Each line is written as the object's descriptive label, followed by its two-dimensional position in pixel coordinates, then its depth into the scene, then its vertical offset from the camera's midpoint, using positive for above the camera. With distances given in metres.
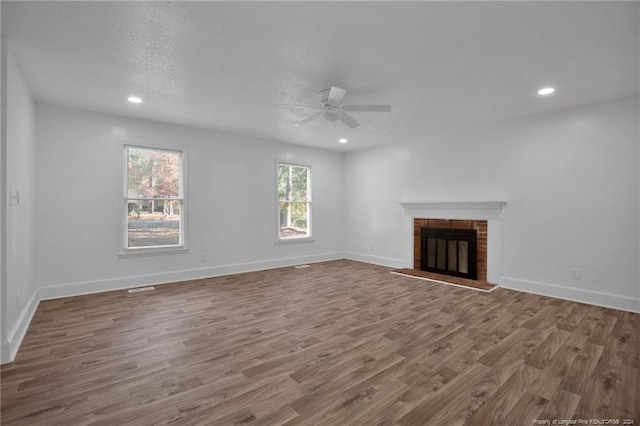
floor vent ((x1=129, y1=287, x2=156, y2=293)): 4.49 -1.13
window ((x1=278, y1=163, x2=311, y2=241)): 6.55 +0.28
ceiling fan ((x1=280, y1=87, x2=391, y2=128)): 3.16 +1.19
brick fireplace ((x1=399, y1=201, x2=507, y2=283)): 4.89 -0.17
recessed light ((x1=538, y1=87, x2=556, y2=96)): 3.49 +1.44
